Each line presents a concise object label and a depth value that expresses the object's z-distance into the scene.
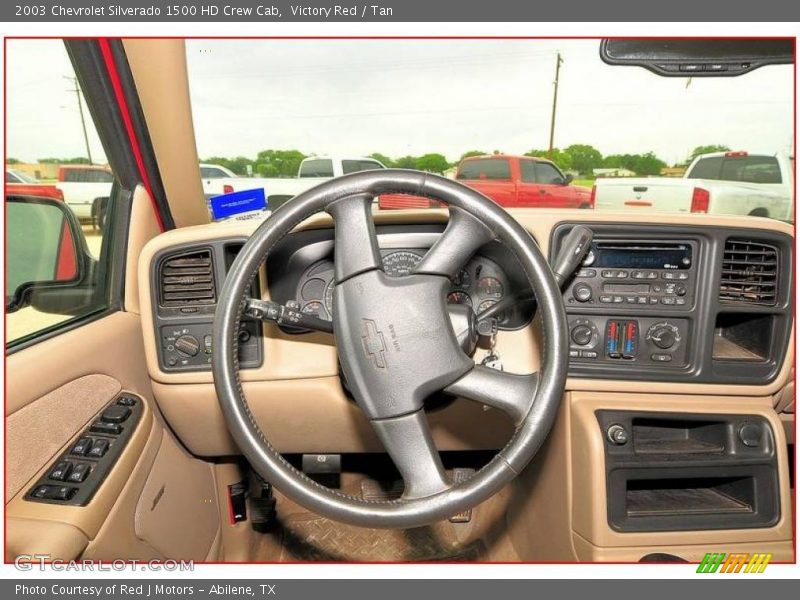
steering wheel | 1.02
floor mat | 1.97
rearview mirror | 1.35
